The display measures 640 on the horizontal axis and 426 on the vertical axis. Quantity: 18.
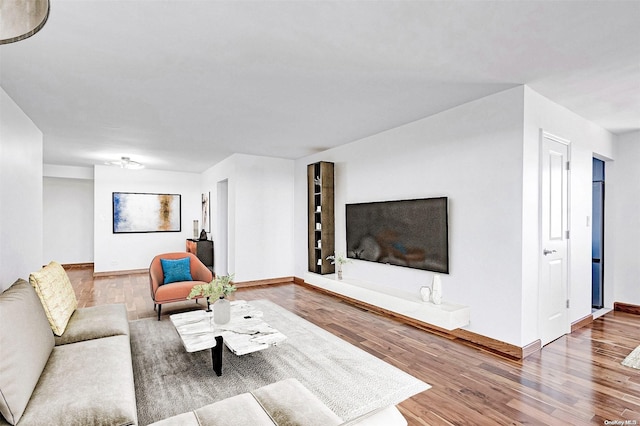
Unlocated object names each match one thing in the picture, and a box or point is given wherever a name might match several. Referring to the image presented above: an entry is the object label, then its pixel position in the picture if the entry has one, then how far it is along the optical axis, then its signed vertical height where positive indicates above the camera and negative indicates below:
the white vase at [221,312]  3.05 -0.94
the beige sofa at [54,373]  1.51 -0.93
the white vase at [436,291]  3.71 -0.90
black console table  7.63 -0.91
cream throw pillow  2.50 -0.69
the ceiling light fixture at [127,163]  6.68 +1.00
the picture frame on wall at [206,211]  8.12 +0.01
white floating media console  3.44 -1.11
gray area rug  2.36 -1.36
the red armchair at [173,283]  4.21 -0.98
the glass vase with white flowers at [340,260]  5.40 -0.81
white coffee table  2.65 -1.06
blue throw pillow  4.59 -0.83
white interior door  3.35 -0.28
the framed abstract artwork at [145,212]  7.94 -0.02
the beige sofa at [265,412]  1.40 -0.90
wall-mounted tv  3.87 -0.28
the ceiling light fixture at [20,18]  0.79 +0.47
